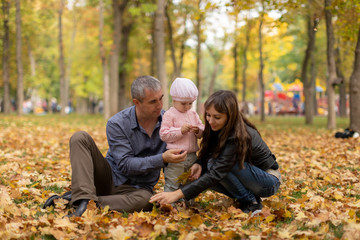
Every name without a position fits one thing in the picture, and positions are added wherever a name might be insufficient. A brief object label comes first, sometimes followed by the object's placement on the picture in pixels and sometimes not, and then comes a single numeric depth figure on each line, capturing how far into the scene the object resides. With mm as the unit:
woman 3465
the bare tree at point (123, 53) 25125
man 3512
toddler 3754
